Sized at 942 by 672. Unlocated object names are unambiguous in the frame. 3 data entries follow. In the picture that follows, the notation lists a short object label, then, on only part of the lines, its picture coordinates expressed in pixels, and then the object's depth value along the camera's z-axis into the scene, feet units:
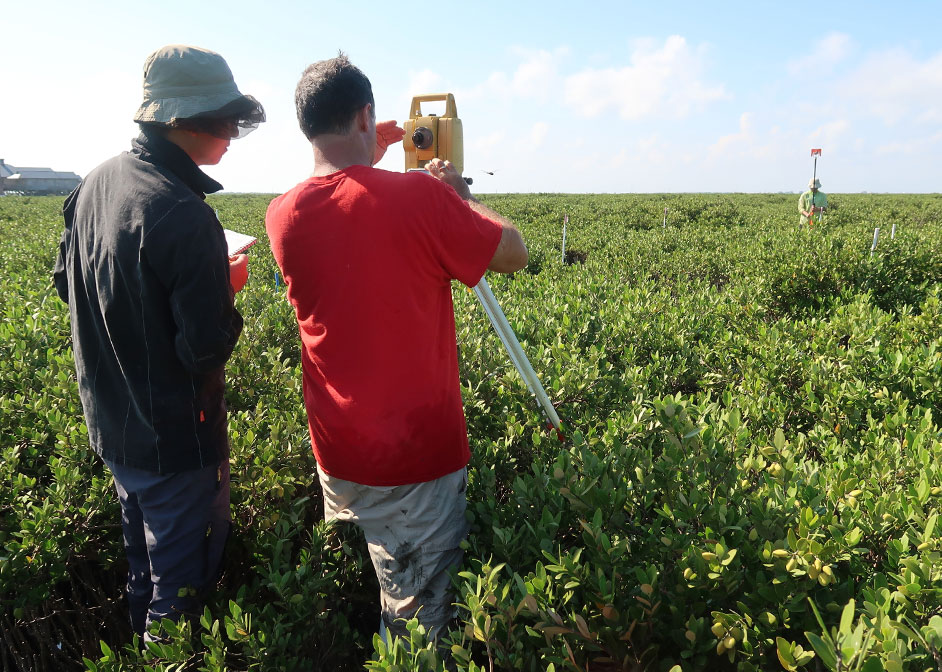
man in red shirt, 6.26
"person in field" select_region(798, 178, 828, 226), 43.16
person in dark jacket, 6.49
